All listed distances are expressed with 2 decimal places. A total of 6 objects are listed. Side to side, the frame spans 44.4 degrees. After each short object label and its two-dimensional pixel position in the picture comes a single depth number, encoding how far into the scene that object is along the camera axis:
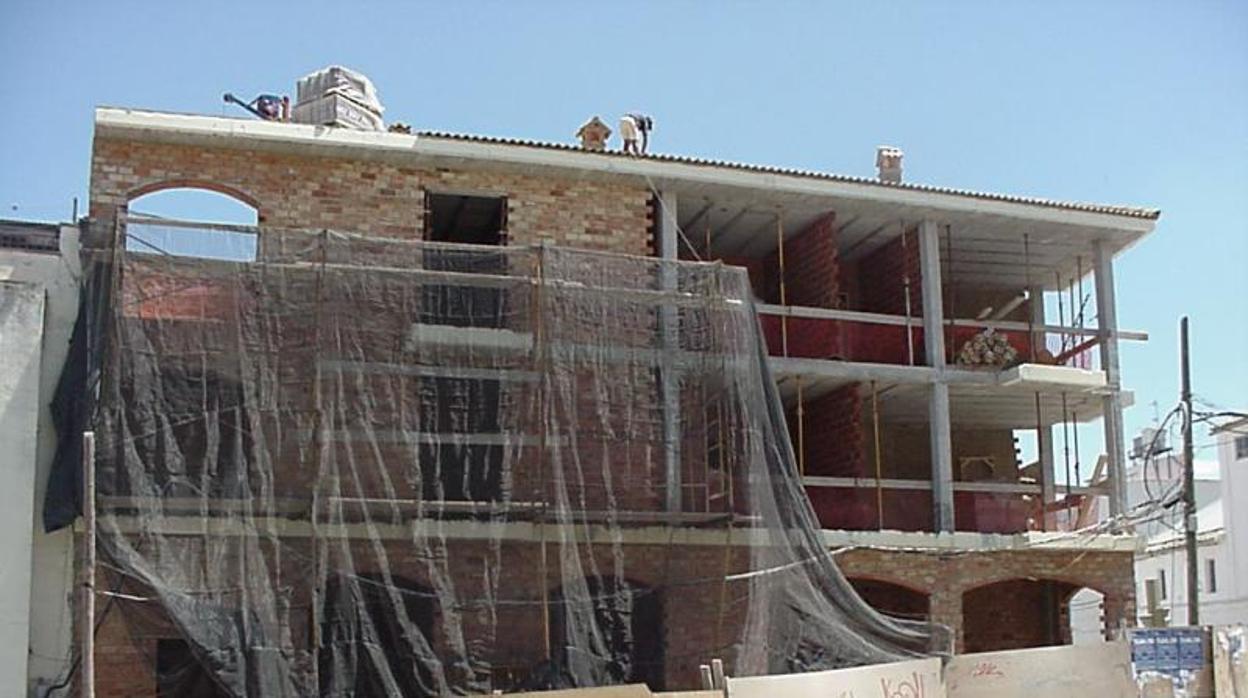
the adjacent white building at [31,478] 13.52
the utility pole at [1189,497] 23.61
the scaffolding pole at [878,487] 19.70
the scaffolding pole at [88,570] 11.61
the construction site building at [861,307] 17.22
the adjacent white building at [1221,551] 40.47
